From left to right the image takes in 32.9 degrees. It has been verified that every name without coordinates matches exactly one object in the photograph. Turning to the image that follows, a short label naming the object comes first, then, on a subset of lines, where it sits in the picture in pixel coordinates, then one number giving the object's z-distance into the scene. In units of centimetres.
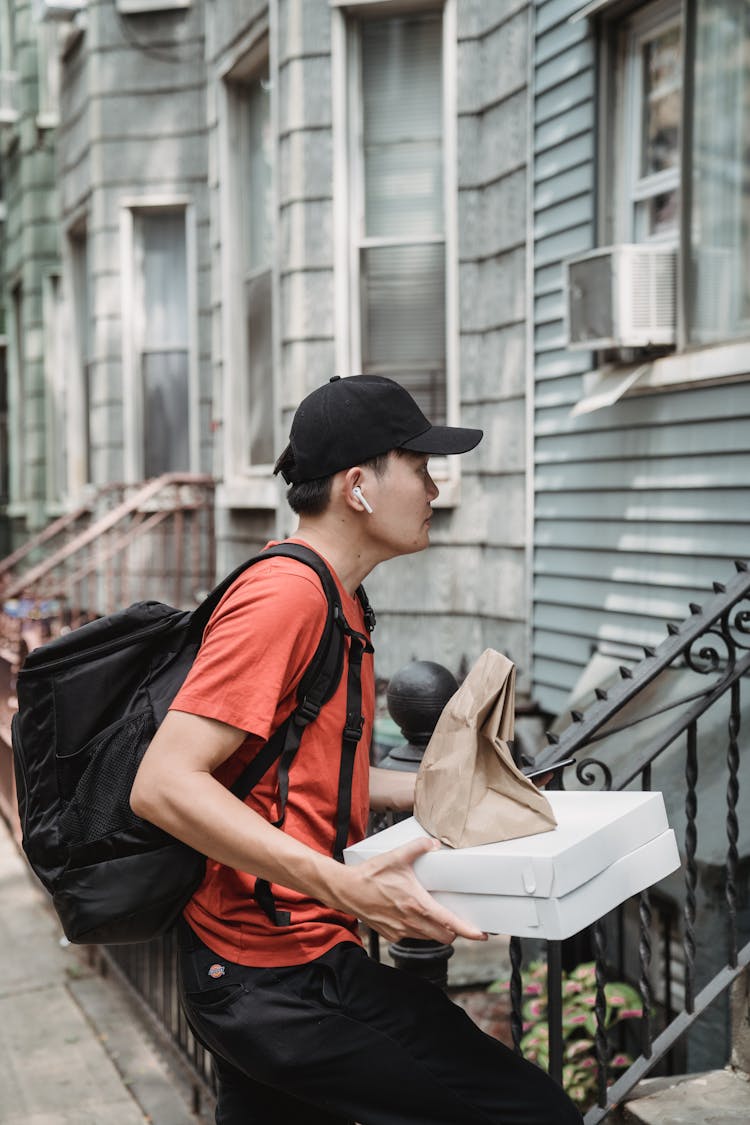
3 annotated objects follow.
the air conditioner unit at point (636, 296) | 590
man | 194
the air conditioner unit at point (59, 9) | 1188
